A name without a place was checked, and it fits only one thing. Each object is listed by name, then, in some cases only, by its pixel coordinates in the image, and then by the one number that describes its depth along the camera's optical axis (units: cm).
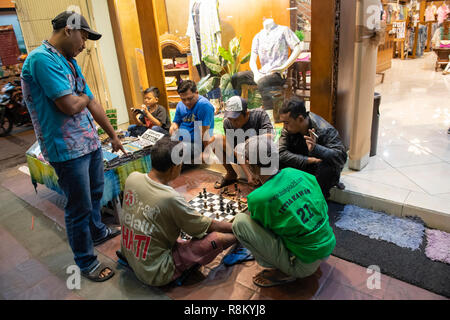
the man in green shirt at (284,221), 180
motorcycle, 654
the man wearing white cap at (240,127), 309
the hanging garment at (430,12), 1099
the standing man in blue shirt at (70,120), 200
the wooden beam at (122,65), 514
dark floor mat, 203
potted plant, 479
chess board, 289
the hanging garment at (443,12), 1019
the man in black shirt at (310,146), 262
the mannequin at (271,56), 402
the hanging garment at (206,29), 476
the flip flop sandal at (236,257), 236
